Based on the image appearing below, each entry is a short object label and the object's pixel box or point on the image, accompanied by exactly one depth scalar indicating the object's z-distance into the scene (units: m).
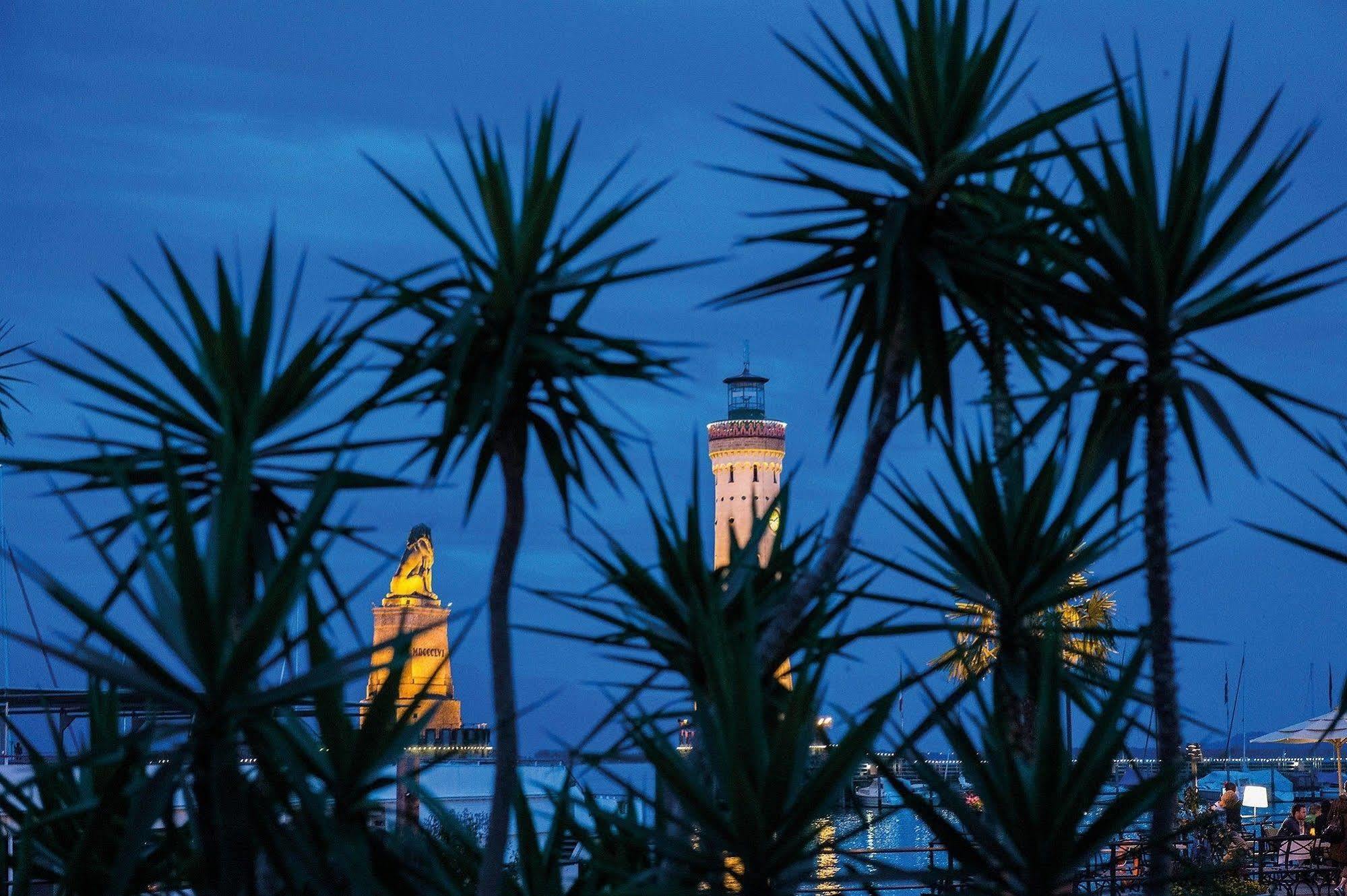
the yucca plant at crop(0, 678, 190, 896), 10.07
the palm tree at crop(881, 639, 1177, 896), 11.39
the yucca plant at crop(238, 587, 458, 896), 10.92
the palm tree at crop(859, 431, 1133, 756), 13.59
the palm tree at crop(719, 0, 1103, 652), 13.31
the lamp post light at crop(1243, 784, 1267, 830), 39.09
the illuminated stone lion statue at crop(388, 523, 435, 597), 138.00
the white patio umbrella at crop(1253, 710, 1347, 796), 38.03
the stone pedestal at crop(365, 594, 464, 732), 134.50
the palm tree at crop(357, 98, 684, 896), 12.30
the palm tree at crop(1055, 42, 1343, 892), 12.34
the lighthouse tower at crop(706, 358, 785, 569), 175.37
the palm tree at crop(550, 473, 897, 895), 10.80
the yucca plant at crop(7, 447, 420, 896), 9.91
